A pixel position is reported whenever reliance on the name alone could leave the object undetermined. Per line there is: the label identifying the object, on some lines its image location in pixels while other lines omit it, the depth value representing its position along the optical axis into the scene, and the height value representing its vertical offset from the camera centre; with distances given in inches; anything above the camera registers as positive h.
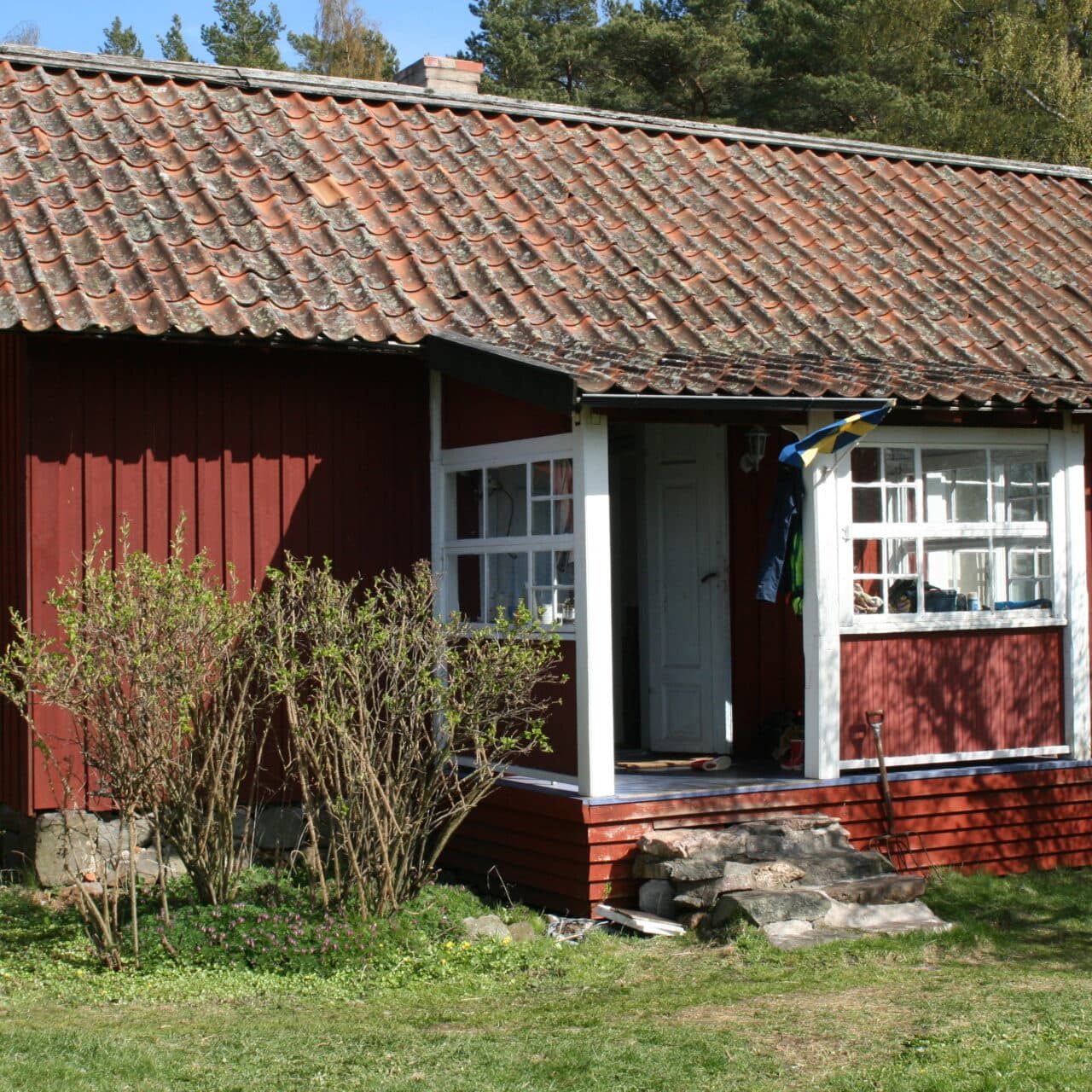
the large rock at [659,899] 348.2 -72.1
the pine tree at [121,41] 1608.0 +552.4
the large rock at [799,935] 325.1 -76.2
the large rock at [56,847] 370.0 -62.3
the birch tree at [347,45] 1285.7 +452.1
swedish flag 364.5 +31.1
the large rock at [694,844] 349.1 -60.6
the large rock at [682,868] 346.0 -65.1
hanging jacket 382.0 +7.8
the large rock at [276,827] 393.4 -61.9
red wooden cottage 367.2 +37.0
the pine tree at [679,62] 1243.2 +411.0
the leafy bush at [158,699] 308.5 -23.4
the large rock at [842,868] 350.6 -67.1
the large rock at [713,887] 342.0 -68.6
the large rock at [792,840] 357.4 -61.8
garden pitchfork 379.2 -64.8
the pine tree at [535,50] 1310.3 +443.2
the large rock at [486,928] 331.0 -74.7
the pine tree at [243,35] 1477.6 +525.1
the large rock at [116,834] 370.6 -60.1
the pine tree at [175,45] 1528.1 +527.2
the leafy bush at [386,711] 321.7 -28.3
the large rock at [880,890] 347.3 -71.1
